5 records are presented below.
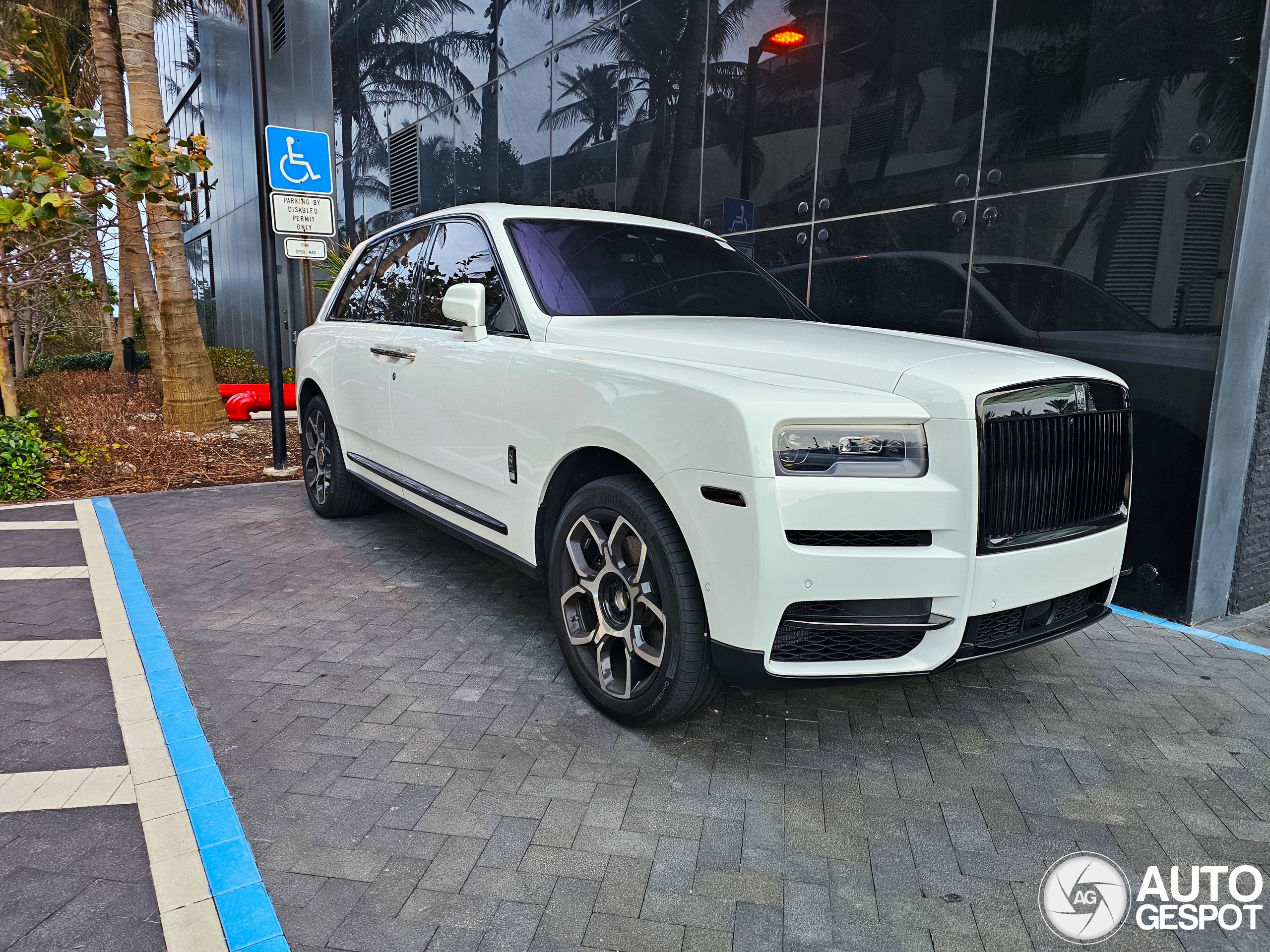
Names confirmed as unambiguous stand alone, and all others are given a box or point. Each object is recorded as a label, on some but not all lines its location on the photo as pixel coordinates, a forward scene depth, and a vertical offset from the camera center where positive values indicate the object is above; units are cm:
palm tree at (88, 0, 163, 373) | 1059 +109
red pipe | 1150 -118
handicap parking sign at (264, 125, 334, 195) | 795 +145
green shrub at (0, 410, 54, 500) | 683 -122
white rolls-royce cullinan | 251 -49
